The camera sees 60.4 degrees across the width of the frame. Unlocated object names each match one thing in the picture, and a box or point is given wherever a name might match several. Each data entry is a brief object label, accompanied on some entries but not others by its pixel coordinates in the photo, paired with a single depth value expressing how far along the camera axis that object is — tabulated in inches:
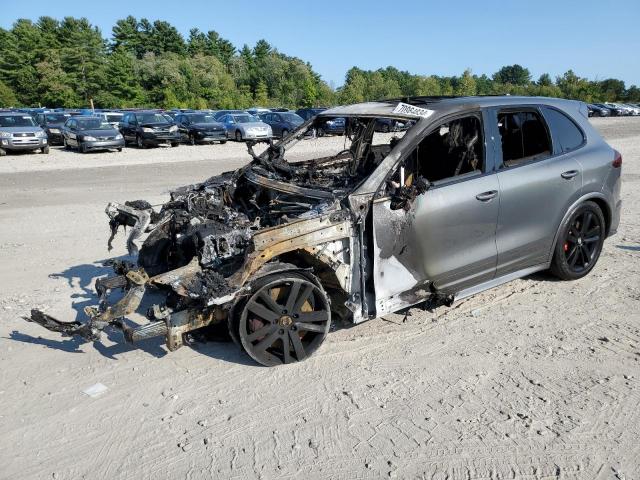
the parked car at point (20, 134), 807.1
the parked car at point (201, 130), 1046.4
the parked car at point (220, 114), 1207.9
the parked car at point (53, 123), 998.4
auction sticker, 179.9
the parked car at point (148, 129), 952.9
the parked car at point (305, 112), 1337.8
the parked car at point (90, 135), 860.6
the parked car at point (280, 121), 1151.0
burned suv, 155.6
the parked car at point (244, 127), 1091.3
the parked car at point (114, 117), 1101.5
